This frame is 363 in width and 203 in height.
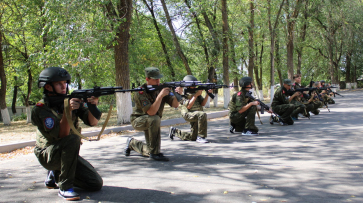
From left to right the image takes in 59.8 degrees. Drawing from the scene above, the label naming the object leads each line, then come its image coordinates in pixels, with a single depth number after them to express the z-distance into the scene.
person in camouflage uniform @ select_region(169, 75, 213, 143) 8.13
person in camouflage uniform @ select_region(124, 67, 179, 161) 5.99
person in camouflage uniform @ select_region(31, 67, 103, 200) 3.95
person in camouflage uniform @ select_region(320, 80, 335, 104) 16.10
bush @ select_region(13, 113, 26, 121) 24.97
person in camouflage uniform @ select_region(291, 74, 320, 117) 12.23
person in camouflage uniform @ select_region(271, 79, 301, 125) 10.73
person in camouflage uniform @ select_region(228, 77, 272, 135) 9.00
